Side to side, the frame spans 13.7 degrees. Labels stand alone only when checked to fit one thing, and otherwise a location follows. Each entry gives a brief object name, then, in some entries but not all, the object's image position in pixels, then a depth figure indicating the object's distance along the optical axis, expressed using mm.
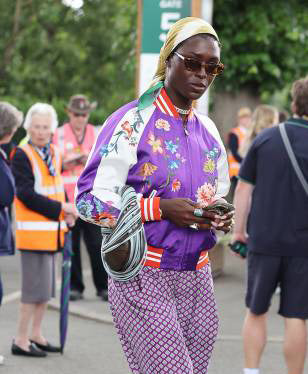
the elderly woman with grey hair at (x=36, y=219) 8677
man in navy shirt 6844
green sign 12783
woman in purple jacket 4756
